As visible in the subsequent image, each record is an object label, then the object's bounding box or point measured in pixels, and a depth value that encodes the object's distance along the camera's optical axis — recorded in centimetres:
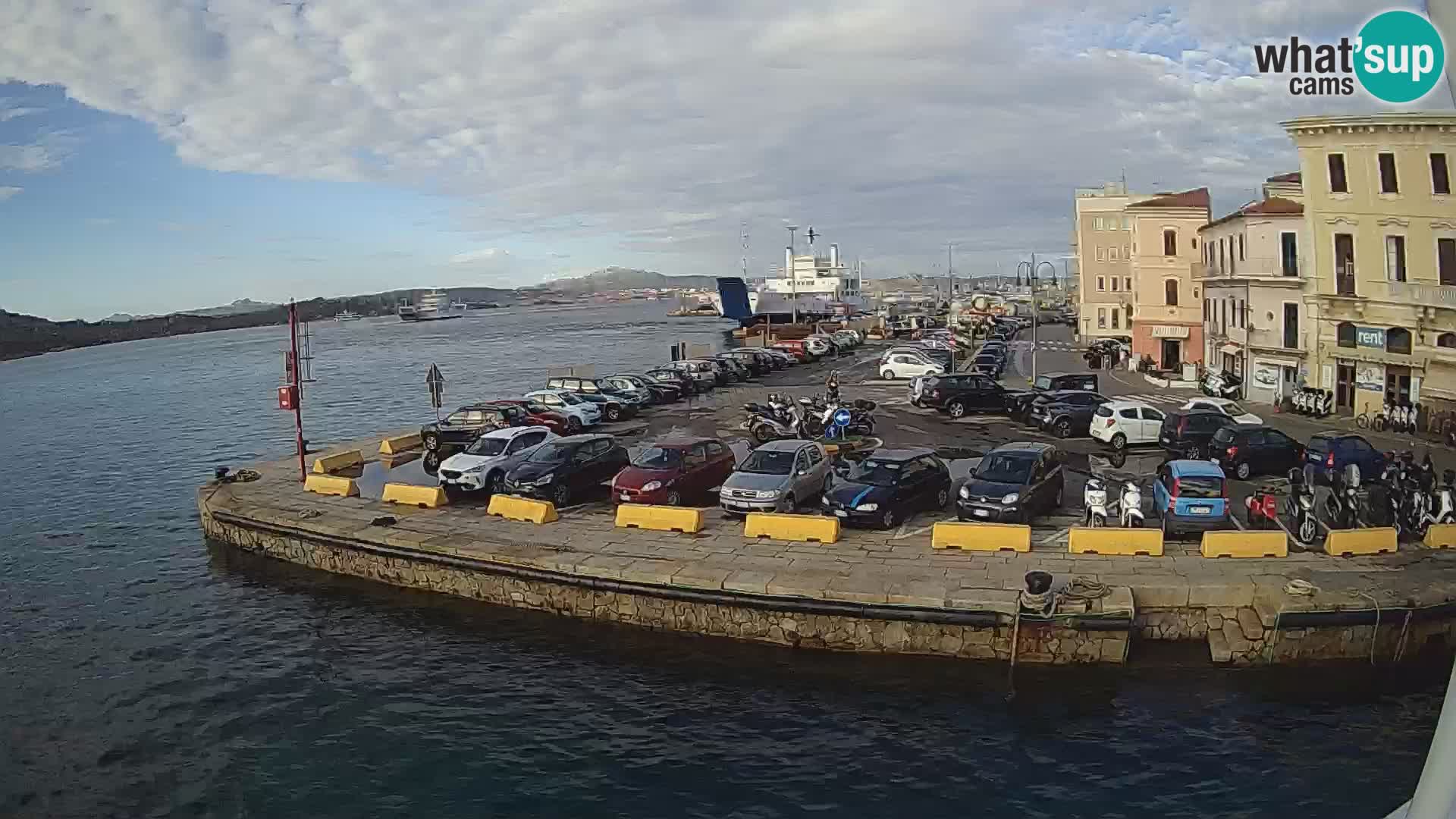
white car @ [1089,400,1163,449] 2920
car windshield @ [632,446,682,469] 2283
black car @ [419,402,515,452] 3081
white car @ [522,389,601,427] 3719
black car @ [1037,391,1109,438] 3148
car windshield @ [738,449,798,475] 2175
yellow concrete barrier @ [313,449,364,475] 2816
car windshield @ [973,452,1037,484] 2000
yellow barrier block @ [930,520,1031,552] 1788
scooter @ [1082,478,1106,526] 1877
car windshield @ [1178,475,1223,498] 1845
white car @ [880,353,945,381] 5144
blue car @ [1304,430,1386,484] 2238
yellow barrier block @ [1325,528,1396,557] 1712
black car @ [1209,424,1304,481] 2431
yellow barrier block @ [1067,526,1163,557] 1734
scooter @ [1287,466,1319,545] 1788
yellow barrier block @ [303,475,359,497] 2539
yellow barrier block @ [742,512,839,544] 1903
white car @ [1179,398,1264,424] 2925
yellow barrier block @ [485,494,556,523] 2170
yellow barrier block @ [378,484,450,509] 2362
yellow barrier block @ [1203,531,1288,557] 1709
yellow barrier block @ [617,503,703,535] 2019
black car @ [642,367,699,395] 4638
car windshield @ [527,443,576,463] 2388
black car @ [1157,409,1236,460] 2670
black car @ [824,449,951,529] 1977
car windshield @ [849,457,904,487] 2053
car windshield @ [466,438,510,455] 2602
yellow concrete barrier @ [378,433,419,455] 3148
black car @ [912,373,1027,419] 3725
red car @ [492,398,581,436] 3434
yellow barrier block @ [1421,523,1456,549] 1725
